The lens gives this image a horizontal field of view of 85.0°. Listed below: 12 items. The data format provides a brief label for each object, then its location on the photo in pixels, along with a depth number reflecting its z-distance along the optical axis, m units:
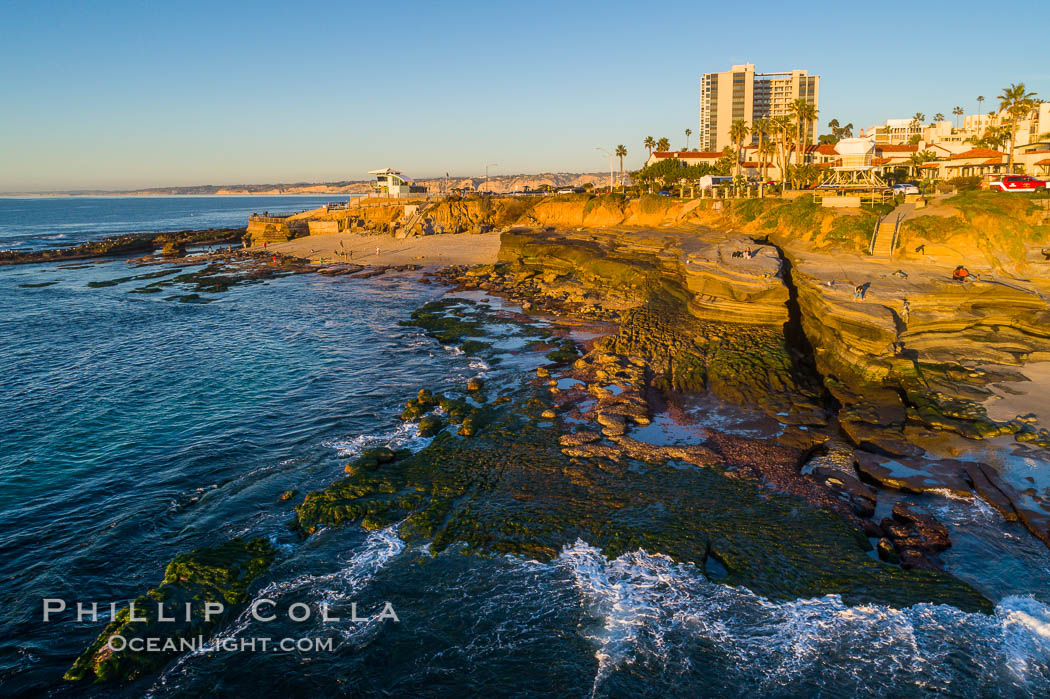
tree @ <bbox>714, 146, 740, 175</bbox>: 76.50
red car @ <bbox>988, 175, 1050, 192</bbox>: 39.38
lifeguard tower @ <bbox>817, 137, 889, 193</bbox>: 47.47
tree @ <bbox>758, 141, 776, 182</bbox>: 71.81
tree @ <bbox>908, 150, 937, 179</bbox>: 69.75
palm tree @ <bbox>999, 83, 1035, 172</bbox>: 52.16
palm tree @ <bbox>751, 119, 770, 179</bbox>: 68.12
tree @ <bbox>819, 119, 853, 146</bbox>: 136.38
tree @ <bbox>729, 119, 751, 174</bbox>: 76.31
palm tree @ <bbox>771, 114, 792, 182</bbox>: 62.69
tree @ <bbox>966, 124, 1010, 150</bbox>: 74.19
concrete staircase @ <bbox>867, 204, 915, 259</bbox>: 34.88
